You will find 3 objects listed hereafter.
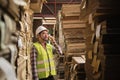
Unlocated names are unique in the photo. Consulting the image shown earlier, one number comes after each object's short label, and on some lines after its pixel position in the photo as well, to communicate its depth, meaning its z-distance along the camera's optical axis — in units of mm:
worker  3711
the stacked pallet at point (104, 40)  1922
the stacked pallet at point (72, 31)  4477
